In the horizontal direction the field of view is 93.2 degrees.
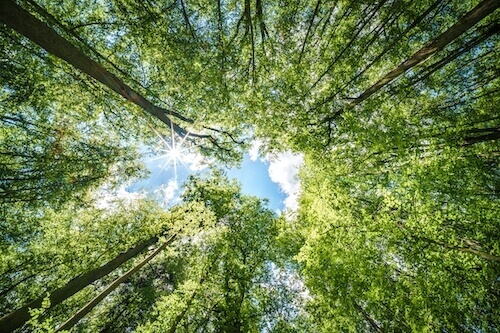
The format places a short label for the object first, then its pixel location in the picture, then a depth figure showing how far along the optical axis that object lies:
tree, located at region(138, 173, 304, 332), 11.56
